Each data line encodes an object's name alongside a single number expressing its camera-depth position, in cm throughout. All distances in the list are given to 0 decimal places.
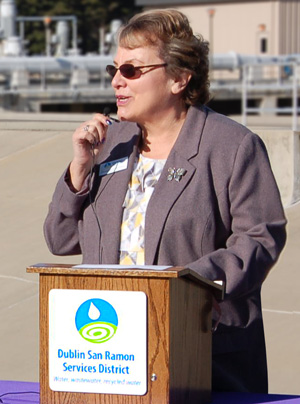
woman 573
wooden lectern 485
